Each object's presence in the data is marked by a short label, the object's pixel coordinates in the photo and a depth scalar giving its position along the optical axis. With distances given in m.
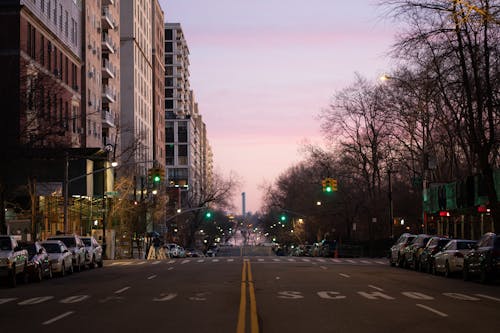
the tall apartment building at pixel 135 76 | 104.44
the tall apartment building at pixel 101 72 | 77.81
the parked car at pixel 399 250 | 41.25
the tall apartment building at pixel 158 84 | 127.25
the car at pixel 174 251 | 85.32
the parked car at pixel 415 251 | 37.94
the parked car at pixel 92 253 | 42.34
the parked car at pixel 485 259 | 26.94
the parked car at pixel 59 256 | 34.25
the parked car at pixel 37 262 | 30.00
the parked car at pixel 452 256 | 31.22
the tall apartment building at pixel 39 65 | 34.00
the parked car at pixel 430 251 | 35.25
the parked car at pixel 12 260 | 26.67
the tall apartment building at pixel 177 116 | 165.38
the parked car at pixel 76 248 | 38.88
